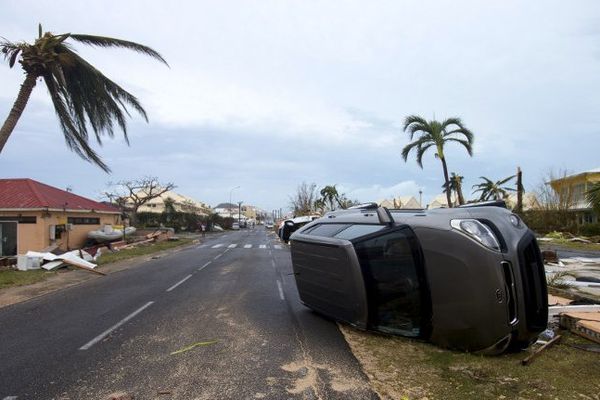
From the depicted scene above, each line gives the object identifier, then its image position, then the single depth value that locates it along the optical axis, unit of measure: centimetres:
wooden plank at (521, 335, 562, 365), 512
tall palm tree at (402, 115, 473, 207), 1942
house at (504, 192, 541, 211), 4509
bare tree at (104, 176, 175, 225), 6112
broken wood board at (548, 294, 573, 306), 748
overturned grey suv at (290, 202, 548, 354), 515
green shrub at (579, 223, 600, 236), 3603
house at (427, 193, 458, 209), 7047
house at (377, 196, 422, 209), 6338
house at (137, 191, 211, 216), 7929
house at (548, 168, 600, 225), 4378
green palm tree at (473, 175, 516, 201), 4003
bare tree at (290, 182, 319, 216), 5767
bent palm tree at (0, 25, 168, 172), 1417
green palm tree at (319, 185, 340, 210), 4731
